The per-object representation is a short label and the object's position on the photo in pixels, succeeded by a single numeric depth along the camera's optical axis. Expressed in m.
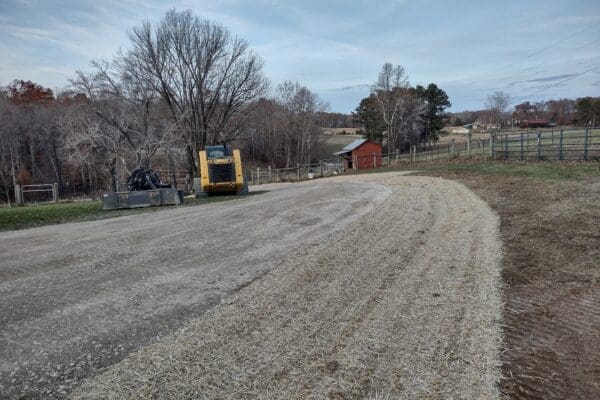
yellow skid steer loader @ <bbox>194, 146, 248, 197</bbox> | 17.61
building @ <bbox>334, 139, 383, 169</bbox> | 40.34
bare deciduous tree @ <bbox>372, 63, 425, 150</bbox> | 49.47
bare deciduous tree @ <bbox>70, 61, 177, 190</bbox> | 28.84
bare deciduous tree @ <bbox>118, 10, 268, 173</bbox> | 33.22
